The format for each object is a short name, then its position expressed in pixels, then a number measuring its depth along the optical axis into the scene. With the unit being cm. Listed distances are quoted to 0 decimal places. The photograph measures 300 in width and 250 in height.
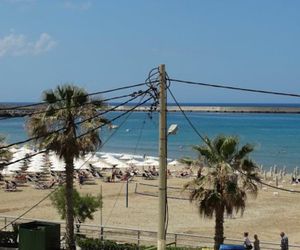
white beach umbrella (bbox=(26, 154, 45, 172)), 5090
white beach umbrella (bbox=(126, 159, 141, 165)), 5622
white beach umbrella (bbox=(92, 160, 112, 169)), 5328
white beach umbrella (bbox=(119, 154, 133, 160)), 6109
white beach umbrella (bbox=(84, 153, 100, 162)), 5451
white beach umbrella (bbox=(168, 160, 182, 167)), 6348
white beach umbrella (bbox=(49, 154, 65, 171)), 4896
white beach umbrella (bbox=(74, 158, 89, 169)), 5426
